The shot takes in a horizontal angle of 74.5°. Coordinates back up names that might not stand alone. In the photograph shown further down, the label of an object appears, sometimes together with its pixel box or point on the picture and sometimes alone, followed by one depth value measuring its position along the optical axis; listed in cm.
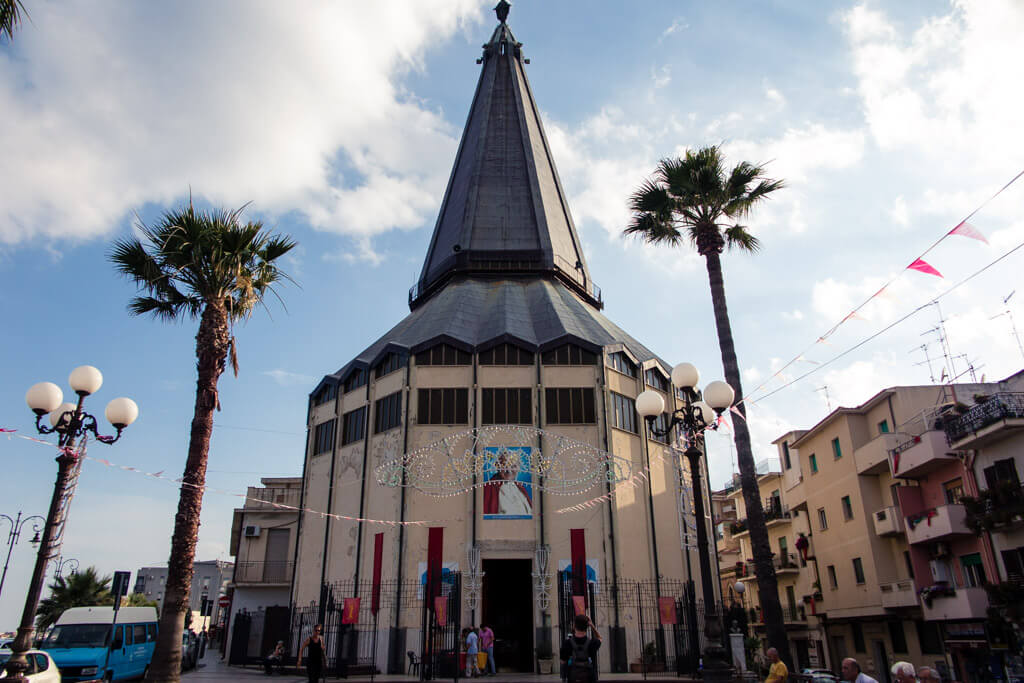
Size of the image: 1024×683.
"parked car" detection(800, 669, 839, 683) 1826
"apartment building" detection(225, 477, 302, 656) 3778
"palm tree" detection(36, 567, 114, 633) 4134
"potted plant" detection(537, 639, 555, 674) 2453
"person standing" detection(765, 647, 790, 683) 1093
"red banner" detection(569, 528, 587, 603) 2675
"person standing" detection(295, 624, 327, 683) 1468
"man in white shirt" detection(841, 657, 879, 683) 918
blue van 1816
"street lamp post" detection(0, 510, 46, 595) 3322
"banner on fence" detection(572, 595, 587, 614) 2353
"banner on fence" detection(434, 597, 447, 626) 2397
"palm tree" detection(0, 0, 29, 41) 858
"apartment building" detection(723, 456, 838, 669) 3862
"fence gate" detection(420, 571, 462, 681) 1781
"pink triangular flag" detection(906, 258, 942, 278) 1200
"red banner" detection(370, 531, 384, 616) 2723
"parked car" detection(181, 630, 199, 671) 2669
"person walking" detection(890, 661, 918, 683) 783
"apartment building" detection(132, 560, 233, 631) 9088
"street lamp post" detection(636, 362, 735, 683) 1105
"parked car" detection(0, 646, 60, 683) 1289
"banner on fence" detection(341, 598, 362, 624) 2717
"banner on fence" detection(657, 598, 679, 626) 2536
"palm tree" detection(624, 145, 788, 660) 2031
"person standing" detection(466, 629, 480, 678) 2150
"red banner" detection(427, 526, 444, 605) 2647
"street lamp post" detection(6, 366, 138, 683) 1116
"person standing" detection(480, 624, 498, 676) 2249
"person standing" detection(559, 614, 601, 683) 930
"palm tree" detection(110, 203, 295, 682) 1444
